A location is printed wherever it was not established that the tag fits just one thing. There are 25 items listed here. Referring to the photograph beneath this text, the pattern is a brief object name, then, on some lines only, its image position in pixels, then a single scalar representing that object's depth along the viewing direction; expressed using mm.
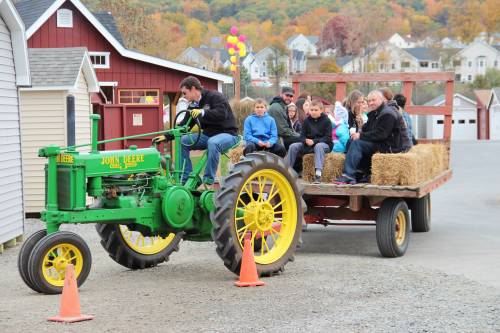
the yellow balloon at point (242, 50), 45647
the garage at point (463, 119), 93312
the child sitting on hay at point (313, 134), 13602
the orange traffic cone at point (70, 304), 8633
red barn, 36000
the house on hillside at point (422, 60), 156250
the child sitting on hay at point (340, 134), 14070
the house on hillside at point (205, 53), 133875
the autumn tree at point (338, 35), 175750
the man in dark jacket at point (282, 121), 14664
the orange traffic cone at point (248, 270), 10555
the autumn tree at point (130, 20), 68562
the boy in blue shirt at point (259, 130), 13602
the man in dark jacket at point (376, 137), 13211
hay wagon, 12758
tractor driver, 11750
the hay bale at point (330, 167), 13383
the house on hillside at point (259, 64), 160125
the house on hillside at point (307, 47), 179225
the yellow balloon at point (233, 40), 45150
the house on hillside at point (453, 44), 182625
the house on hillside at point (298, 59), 155625
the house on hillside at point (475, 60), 155500
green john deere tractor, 10070
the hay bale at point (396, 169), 12758
